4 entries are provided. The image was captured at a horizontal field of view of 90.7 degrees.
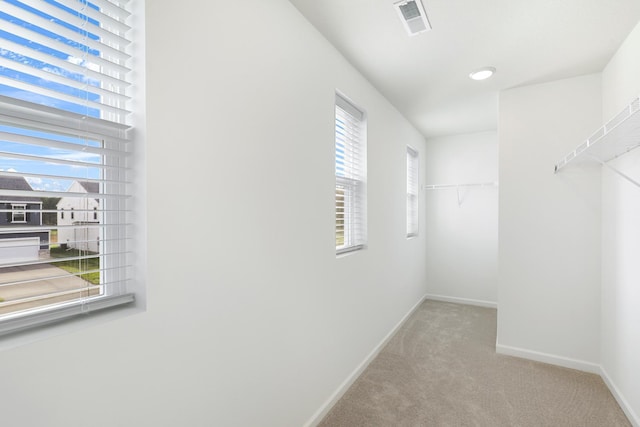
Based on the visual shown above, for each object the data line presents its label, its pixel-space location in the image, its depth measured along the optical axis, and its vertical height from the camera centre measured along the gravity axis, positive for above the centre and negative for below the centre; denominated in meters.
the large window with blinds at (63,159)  0.85 +0.17
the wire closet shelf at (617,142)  1.41 +0.42
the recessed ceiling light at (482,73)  2.64 +1.19
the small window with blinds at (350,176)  2.56 +0.31
